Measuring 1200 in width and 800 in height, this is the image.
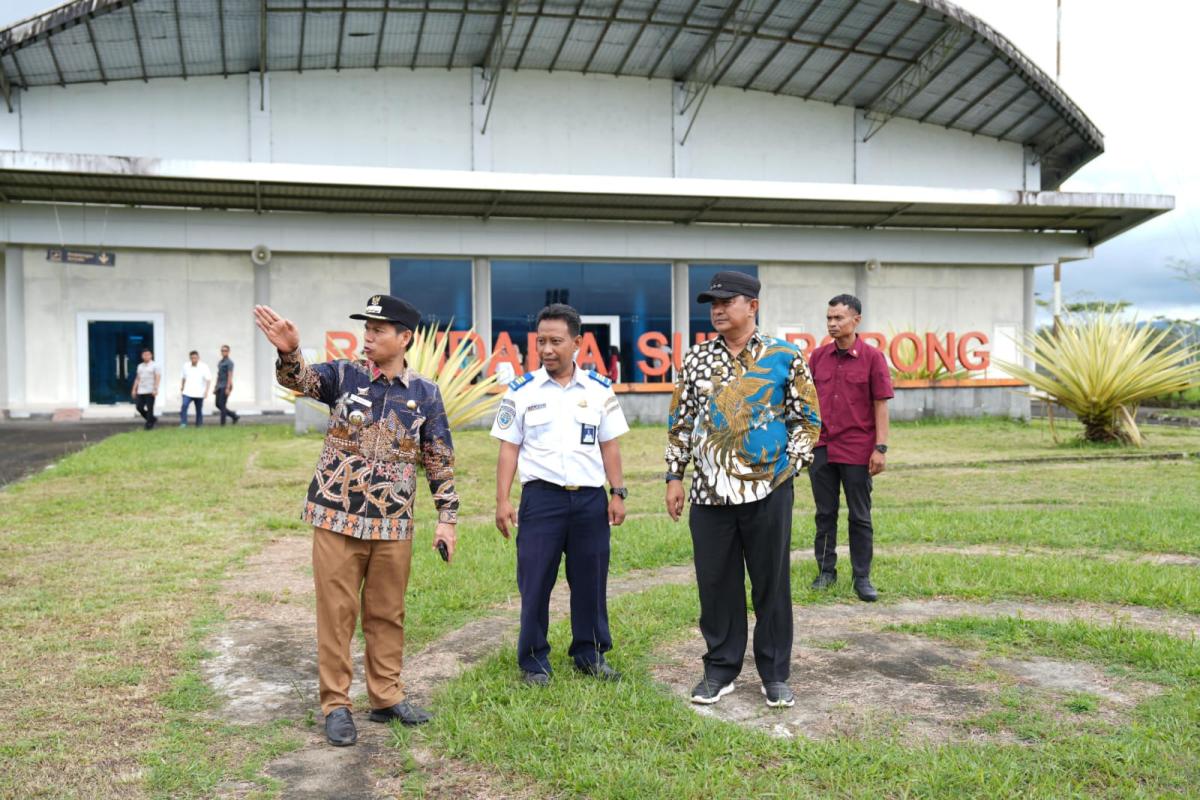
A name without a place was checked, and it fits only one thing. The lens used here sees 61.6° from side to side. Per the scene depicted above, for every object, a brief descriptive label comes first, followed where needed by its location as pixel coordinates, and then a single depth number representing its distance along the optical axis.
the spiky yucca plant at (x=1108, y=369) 16.14
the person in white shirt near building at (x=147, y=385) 20.98
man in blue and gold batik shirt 4.65
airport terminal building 26.50
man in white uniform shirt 5.01
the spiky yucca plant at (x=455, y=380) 15.43
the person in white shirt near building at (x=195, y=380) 21.61
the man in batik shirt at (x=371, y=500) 4.40
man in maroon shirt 6.85
